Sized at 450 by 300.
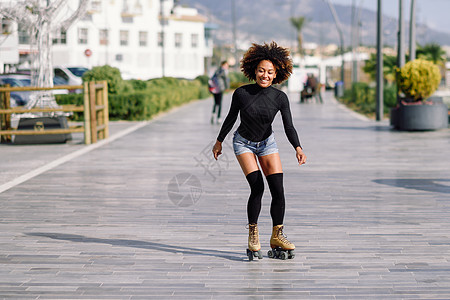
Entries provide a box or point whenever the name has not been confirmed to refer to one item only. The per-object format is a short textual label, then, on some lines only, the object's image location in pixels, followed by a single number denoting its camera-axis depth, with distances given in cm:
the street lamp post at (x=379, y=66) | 2547
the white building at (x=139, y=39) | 7738
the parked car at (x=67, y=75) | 3474
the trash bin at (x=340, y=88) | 5062
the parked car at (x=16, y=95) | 2925
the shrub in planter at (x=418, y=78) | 2069
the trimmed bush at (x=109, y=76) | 2494
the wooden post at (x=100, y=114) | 1831
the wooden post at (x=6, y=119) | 1734
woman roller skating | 638
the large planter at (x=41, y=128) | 1714
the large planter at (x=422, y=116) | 2078
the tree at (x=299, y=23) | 12650
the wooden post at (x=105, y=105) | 1836
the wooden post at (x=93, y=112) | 1700
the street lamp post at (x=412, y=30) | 2566
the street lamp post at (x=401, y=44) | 2384
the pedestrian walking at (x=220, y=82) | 2336
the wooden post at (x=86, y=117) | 1689
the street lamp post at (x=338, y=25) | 4421
